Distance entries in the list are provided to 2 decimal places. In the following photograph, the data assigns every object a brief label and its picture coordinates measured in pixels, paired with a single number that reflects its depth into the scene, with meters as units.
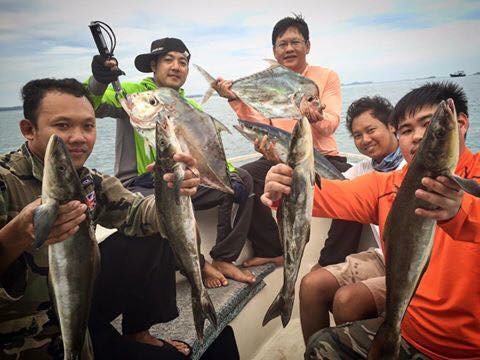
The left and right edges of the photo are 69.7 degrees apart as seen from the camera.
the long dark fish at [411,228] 1.28
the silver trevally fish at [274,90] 3.16
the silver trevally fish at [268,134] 2.48
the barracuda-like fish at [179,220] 1.77
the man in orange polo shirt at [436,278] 1.74
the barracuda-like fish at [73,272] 1.49
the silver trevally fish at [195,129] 2.25
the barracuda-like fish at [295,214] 1.62
